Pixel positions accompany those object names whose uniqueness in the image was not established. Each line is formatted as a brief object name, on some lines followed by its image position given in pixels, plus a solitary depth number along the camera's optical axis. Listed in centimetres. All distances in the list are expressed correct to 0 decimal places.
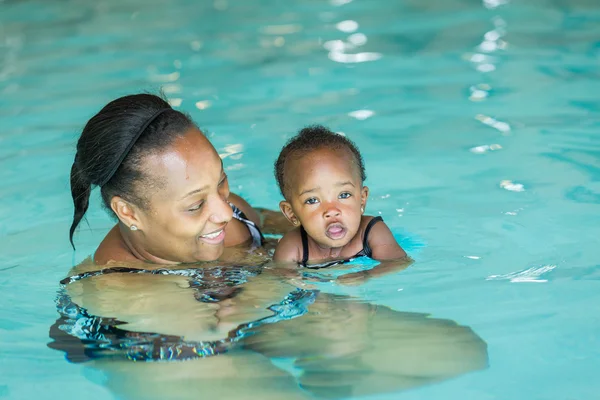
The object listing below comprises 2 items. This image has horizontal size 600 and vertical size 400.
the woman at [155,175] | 345
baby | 397
